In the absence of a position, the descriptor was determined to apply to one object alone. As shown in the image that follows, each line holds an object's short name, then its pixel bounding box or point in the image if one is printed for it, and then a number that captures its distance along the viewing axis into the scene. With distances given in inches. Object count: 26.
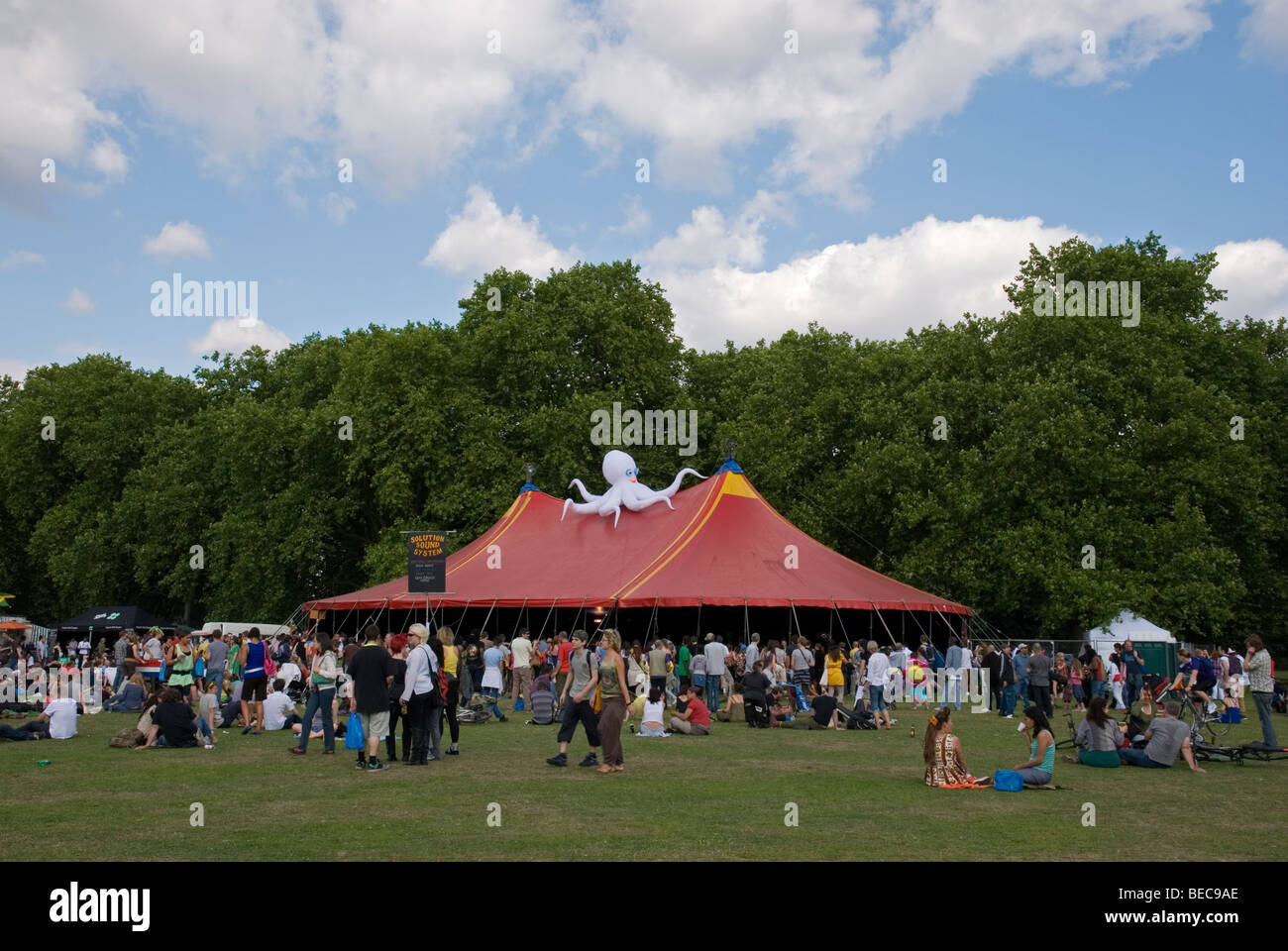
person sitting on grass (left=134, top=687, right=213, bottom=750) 545.0
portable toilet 1040.2
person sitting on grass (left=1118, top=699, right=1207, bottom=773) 498.9
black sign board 868.6
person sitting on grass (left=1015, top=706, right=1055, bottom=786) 429.7
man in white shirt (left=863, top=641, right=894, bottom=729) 728.3
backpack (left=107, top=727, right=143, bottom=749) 551.8
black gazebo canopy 1451.8
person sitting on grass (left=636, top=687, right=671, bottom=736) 632.4
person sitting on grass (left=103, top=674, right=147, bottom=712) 784.3
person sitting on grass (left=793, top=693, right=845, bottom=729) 697.0
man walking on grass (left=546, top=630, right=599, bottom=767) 488.1
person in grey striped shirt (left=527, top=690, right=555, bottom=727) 706.2
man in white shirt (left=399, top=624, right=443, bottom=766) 486.9
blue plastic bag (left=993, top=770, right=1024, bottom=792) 426.9
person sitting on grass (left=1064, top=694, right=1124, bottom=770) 505.7
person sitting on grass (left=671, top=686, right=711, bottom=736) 643.5
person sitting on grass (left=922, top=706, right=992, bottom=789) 430.3
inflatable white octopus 1127.0
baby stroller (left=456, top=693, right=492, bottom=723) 717.9
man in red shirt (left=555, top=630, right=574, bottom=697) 772.6
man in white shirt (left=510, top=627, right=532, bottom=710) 858.8
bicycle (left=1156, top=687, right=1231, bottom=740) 593.9
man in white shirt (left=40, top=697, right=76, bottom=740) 591.8
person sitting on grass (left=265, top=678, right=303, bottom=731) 649.6
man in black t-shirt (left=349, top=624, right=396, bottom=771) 468.1
